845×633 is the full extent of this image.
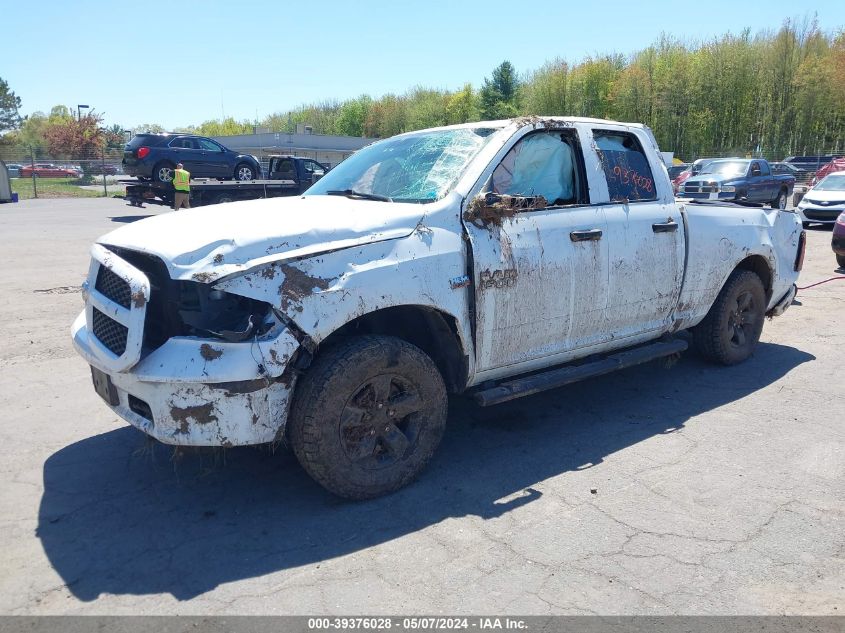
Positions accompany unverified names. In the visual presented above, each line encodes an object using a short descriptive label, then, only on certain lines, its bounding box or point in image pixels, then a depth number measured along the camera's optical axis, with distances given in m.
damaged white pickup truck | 3.23
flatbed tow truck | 17.75
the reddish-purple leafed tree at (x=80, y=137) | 64.56
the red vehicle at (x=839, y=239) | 11.05
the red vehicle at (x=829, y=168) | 27.98
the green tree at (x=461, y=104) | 73.56
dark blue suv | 20.92
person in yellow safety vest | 17.54
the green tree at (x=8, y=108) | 83.19
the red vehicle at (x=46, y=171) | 54.97
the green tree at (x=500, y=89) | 65.00
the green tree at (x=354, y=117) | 94.12
